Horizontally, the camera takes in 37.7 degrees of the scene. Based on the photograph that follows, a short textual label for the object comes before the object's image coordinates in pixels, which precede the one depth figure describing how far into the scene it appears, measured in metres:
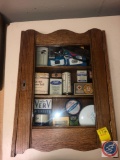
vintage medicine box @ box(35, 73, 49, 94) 1.08
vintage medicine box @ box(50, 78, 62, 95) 1.09
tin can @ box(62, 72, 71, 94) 1.10
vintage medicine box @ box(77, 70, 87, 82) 1.13
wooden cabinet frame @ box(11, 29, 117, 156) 0.96
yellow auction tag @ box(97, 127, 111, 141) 0.95
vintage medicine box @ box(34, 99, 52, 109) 1.08
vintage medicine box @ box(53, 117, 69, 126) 1.05
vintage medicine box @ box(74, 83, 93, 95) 1.08
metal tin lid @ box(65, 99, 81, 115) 1.10
